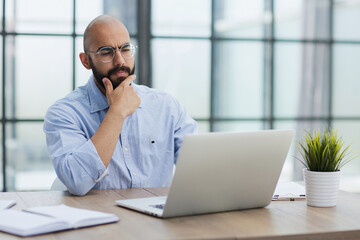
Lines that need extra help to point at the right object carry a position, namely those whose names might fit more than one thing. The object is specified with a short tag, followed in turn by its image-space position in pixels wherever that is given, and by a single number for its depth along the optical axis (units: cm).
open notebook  177
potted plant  201
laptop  186
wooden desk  177
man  224
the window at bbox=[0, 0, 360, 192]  347
